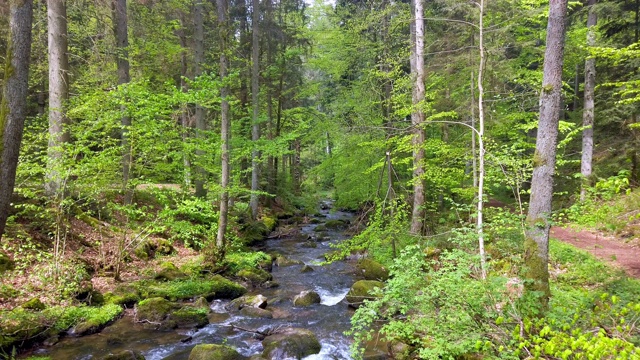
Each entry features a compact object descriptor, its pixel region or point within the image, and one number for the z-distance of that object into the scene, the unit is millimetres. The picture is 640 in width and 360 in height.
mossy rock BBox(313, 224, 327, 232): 20378
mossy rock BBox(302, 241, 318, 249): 16831
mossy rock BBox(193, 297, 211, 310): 9281
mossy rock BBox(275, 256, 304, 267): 13914
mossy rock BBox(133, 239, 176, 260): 11297
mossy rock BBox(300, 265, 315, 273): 13145
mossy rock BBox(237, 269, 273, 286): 11648
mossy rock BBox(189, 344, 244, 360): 6758
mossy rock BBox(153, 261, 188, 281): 10315
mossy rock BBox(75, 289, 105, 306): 8272
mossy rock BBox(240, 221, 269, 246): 16328
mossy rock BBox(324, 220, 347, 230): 21578
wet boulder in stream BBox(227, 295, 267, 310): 9625
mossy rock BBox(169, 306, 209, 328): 8438
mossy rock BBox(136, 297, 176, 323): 8352
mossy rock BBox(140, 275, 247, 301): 9539
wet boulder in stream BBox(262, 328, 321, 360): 7121
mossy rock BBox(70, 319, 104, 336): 7421
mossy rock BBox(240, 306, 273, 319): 9211
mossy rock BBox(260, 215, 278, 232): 19375
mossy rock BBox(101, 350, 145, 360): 6359
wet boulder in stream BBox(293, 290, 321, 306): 10102
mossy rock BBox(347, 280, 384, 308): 9859
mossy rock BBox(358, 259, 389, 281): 11570
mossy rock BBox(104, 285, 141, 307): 8664
